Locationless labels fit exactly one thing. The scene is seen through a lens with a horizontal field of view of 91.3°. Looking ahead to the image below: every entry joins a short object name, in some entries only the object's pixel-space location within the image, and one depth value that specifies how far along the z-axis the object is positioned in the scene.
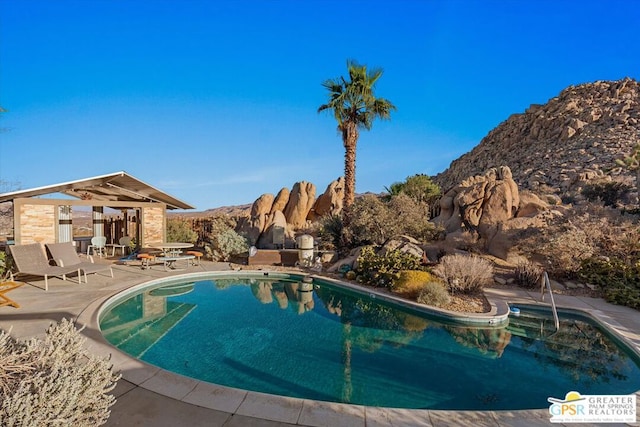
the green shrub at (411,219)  13.66
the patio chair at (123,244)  15.65
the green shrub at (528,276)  10.20
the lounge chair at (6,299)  6.87
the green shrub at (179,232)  17.22
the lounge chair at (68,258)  9.79
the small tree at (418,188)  20.98
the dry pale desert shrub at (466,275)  9.26
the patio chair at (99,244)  14.78
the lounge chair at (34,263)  8.90
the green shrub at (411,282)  9.03
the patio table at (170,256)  12.15
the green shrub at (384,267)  10.23
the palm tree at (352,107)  14.80
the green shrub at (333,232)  15.07
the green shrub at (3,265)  8.93
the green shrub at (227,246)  14.99
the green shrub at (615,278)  8.40
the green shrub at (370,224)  13.43
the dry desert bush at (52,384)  2.01
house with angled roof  11.03
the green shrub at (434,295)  8.35
